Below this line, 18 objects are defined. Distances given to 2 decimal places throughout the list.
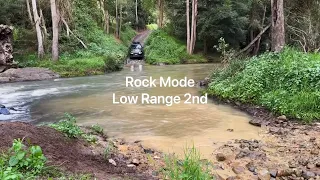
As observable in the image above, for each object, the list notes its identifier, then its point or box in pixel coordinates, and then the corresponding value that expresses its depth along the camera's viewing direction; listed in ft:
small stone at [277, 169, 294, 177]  12.51
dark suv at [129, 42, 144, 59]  72.72
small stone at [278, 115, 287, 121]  20.56
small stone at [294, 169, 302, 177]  12.48
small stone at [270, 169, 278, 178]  12.62
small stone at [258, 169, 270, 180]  12.34
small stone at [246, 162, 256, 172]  13.16
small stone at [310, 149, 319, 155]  14.84
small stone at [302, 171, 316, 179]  12.29
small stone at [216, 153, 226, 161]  14.49
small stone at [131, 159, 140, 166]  13.39
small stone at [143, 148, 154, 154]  15.43
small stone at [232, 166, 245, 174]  13.09
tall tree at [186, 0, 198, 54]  67.67
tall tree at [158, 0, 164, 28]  88.79
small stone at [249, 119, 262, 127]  20.18
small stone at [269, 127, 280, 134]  18.55
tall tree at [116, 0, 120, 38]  90.22
